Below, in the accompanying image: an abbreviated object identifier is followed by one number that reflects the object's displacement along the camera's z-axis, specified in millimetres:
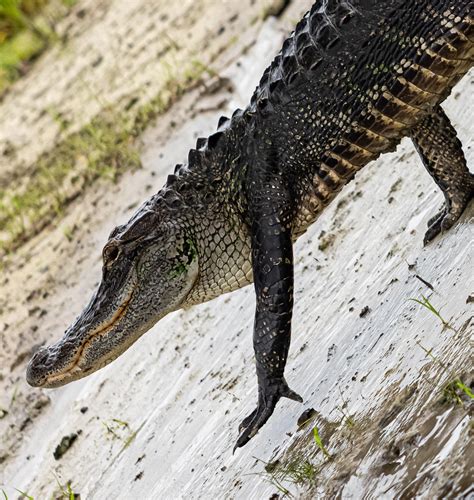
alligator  8805
